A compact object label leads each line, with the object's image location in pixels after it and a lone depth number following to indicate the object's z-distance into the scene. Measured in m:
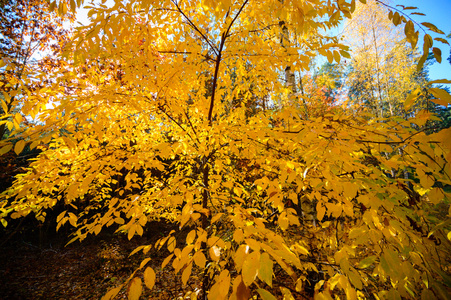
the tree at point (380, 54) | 10.23
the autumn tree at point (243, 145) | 1.05
